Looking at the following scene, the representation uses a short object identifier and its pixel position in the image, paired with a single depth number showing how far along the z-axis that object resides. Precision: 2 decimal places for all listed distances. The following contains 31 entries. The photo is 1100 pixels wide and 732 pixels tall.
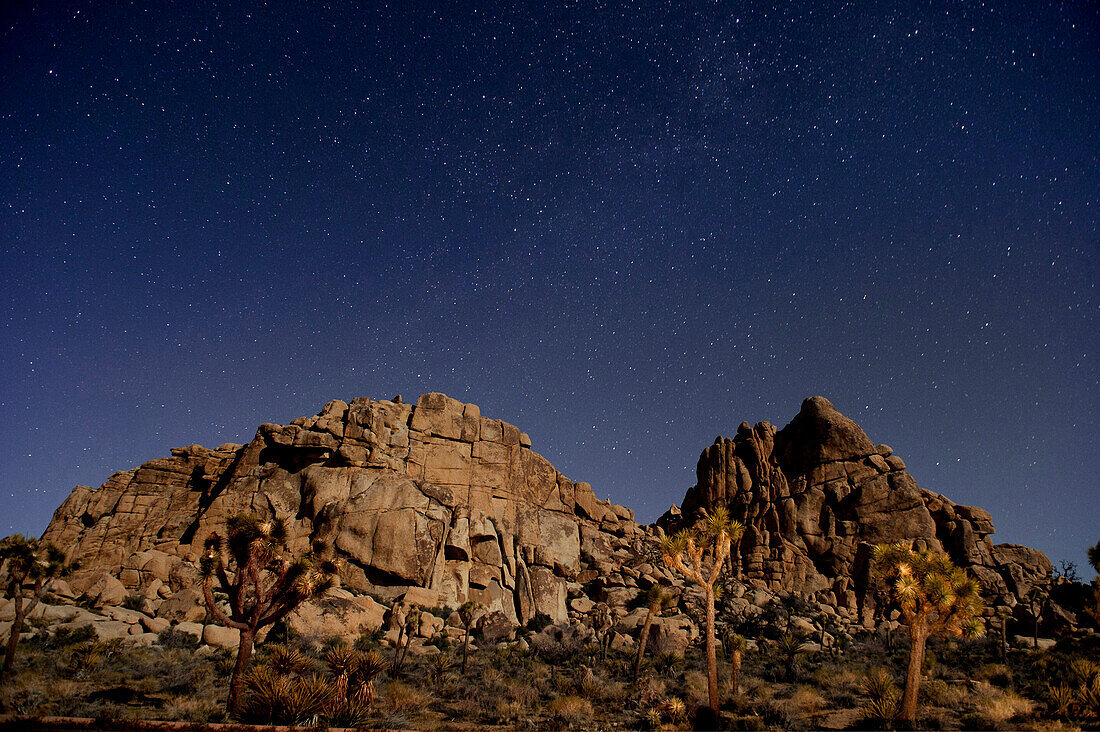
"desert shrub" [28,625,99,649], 25.00
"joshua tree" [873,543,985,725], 18.50
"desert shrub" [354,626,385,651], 31.26
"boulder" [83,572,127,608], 33.47
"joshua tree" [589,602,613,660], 41.89
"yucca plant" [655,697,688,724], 18.89
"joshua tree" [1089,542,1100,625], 24.22
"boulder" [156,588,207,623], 33.09
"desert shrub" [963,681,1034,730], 17.77
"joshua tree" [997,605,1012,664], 33.31
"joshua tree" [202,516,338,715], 17.77
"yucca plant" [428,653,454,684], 25.17
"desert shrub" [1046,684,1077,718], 17.66
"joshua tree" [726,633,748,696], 24.47
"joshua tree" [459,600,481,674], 32.55
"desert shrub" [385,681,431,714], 19.08
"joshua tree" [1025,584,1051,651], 46.59
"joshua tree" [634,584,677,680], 29.16
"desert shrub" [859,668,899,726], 18.48
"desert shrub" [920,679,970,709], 21.00
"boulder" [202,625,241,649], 27.53
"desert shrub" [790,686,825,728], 20.15
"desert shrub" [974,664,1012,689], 25.97
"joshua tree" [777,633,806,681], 28.87
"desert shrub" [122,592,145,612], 33.50
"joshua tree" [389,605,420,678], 26.06
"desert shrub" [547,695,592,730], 17.97
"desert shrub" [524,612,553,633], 41.53
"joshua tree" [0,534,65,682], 24.22
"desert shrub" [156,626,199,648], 27.34
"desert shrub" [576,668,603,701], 22.52
